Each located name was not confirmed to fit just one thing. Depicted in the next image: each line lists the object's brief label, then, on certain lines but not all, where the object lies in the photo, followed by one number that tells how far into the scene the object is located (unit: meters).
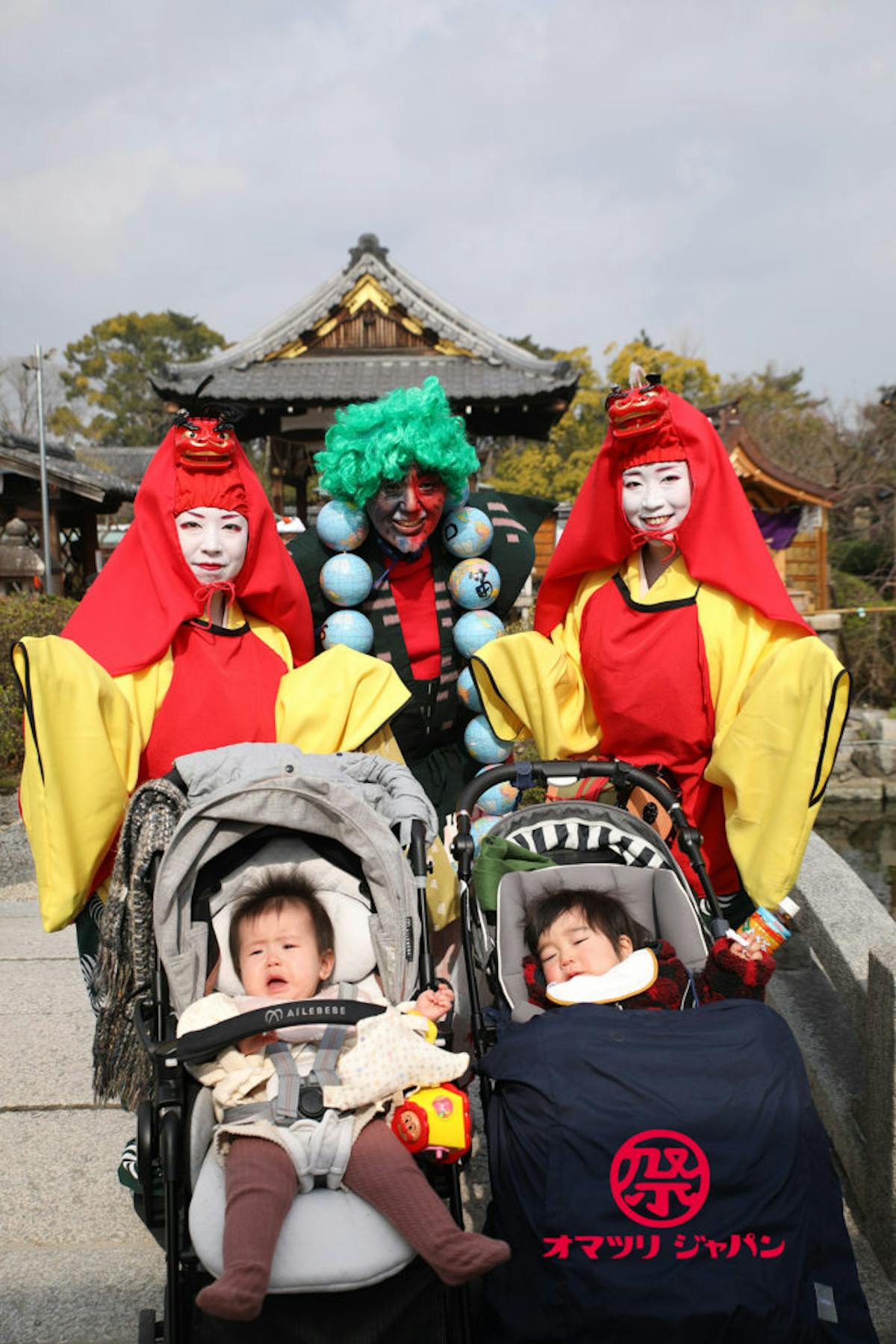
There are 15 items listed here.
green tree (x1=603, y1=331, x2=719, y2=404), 28.66
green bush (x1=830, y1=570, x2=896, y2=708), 16.16
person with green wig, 3.43
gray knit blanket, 2.49
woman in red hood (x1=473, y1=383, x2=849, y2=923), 2.84
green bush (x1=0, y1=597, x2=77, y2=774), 7.66
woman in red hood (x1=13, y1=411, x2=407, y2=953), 2.71
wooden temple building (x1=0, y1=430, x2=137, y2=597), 9.98
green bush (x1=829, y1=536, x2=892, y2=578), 20.53
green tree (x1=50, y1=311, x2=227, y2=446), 44.66
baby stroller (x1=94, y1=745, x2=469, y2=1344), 1.85
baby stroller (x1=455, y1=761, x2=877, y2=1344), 1.88
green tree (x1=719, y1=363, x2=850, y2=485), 22.81
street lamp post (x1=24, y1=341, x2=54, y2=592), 10.32
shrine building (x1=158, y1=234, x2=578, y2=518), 14.28
